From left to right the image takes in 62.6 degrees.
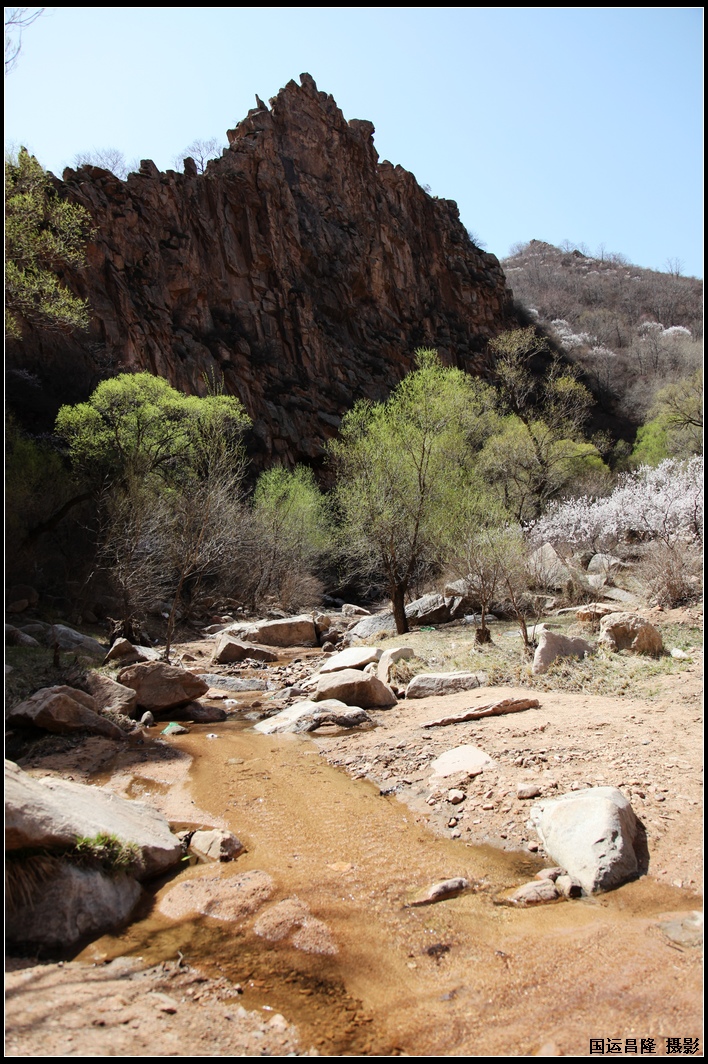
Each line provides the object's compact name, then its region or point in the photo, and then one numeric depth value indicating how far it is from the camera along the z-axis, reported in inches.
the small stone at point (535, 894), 147.8
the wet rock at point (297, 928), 131.3
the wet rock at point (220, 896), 144.6
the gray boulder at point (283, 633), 722.2
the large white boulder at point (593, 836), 150.1
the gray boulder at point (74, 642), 482.9
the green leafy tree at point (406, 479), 646.5
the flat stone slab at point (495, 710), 291.9
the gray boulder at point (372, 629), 682.8
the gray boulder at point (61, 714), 279.3
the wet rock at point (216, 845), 176.7
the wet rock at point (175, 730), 332.8
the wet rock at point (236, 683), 471.1
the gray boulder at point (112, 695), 334.6
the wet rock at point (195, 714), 365.1
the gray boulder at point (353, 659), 443.2
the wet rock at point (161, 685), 363.3
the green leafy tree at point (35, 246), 240.1
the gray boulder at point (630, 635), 351.6
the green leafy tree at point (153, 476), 602.5
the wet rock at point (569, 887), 149.3
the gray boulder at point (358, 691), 356.8
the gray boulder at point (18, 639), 446.3
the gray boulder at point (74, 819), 134.3
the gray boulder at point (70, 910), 124.2
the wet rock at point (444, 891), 150.8
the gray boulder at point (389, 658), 414.9
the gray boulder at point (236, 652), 589.3
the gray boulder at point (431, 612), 677.3
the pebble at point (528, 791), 200.8
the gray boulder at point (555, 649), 358.6
